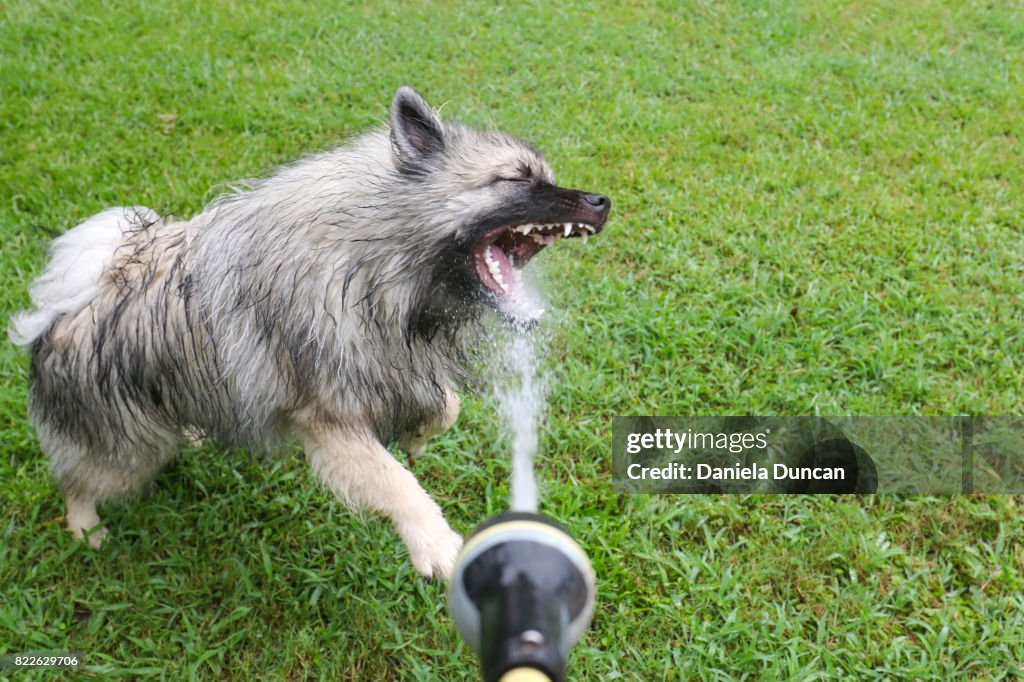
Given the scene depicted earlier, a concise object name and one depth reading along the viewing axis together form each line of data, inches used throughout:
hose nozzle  31.4
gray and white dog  48.3
